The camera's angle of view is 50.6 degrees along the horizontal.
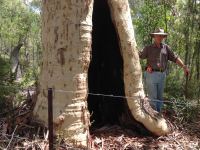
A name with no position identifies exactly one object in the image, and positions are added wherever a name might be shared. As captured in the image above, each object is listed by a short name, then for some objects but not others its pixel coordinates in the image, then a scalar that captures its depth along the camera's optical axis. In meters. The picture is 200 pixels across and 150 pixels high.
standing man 3.34
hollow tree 2.64
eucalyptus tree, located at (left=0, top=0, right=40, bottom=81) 13.45
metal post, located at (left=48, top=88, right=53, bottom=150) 1.99
